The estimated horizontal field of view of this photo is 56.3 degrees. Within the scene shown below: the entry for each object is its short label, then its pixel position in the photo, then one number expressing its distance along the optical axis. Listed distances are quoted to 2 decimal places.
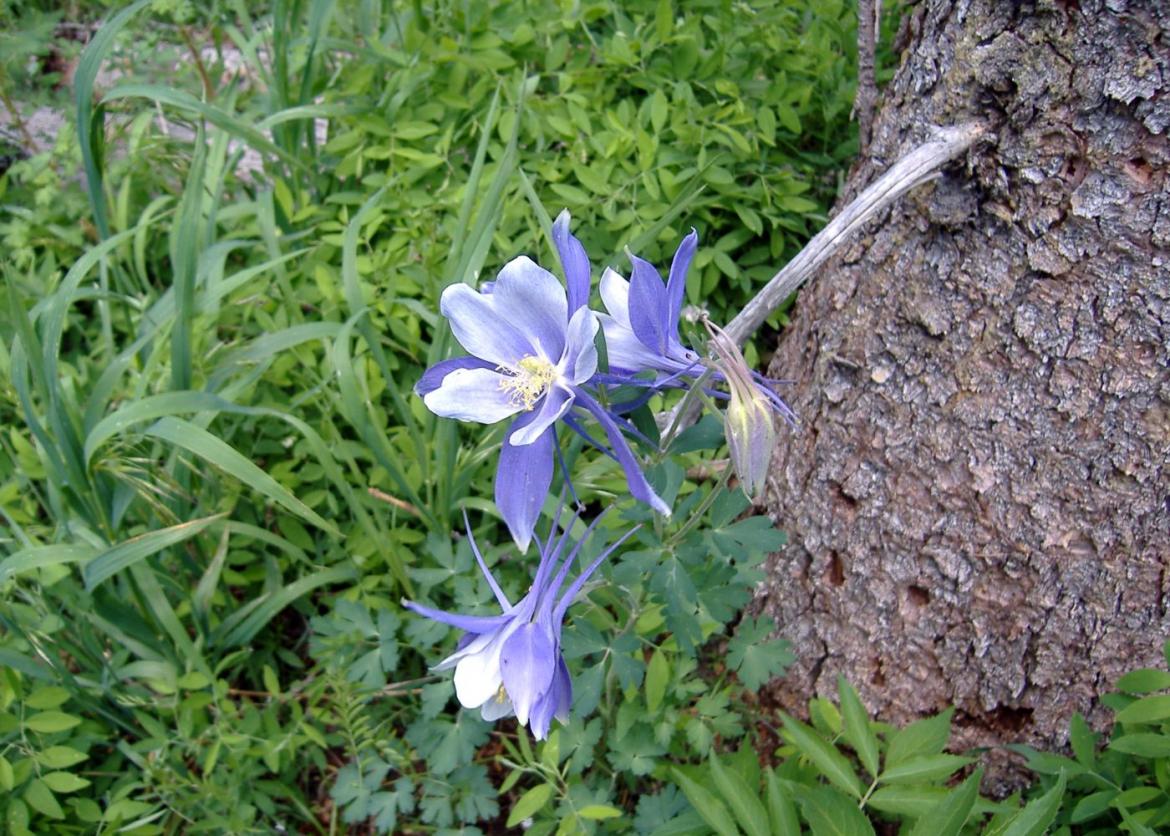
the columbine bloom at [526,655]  0.26
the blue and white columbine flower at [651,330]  0.24
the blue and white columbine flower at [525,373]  0.23
